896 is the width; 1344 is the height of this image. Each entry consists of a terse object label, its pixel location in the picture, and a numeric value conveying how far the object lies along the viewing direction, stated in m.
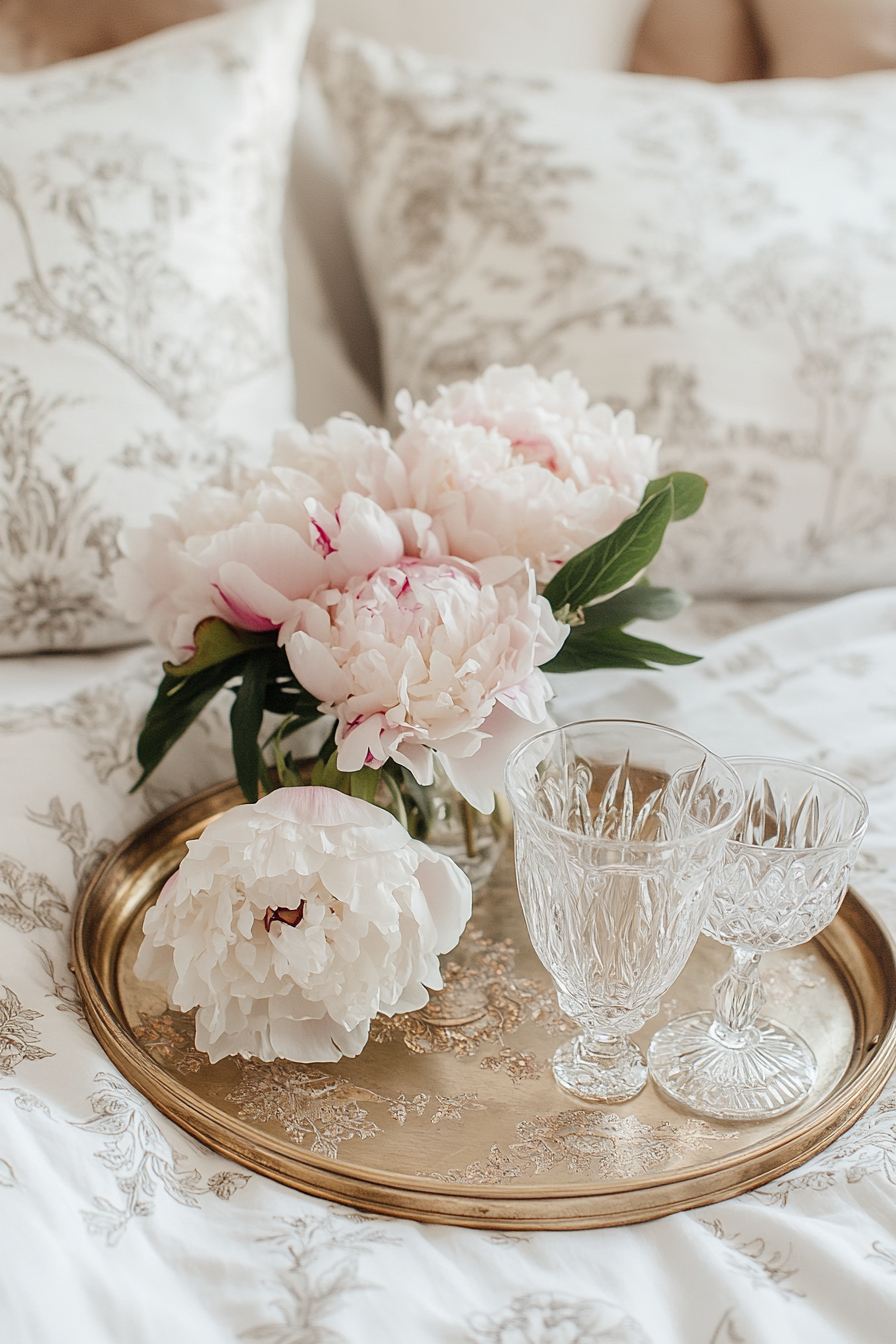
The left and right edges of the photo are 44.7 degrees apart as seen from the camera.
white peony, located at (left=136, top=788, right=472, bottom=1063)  0.42
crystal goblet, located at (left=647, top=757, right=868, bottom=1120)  0.47
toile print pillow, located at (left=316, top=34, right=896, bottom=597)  0.87
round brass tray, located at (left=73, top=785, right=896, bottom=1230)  0.41
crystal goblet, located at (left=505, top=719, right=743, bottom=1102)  0.44
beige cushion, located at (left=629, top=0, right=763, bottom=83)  1.12
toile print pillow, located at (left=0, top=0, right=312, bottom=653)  0.73
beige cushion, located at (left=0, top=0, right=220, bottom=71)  0.97
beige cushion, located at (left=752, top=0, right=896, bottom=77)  1.08
